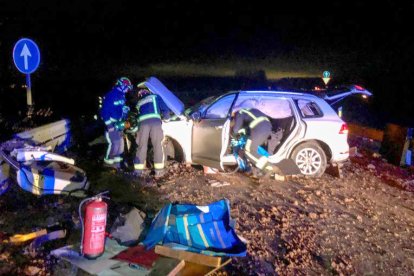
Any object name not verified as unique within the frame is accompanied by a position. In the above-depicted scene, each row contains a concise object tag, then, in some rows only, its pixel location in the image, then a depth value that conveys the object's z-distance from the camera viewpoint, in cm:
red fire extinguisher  412
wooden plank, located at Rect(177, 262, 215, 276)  400
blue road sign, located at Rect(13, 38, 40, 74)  802
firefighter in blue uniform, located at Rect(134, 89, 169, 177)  700
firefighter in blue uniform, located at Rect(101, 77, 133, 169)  738
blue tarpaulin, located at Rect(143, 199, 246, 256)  437
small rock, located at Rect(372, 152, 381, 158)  1037
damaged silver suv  743
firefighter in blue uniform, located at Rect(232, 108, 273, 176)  695
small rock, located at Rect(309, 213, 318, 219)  585
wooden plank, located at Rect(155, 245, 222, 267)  406
